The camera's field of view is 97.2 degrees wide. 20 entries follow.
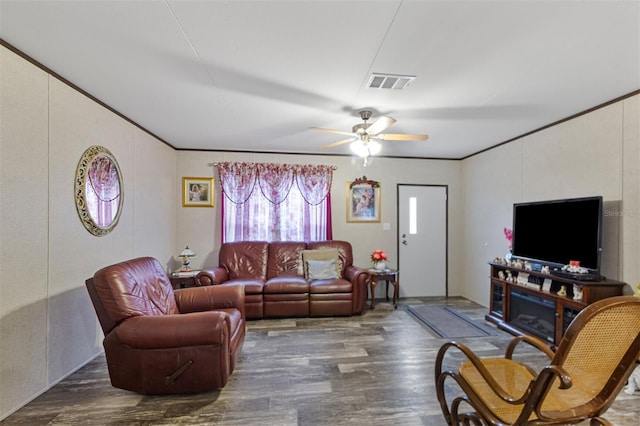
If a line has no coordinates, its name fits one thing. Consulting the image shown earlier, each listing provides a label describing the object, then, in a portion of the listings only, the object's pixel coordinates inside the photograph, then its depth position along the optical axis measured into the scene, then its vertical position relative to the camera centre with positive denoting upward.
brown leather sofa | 3.88 -0.99
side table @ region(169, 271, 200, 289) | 3.88 -0.91
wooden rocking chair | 1.15 -0.67
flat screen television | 2.65 -0.19
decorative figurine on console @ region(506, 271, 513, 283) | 3.52 -0.80
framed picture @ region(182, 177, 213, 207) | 4.69 +0.34
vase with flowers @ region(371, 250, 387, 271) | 4.55 -0.76
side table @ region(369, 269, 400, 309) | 4.27 -1.01
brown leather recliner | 1.99 -0.93
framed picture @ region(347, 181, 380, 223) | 5.02 +0.20
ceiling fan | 2.88 +0.81
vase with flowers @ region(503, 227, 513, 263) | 3.87 -0.31
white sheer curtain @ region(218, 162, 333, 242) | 4.68 +0.19
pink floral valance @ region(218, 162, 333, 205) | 4.67 +0.55
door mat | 3.38 -1.44
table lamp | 4.10 -0.65
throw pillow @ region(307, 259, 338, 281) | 4.29 -0.86
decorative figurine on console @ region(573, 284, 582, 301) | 2.65 -0.74
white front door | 5.07 -0.50
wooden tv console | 2.58 -0.95
